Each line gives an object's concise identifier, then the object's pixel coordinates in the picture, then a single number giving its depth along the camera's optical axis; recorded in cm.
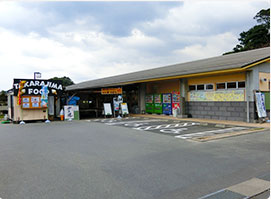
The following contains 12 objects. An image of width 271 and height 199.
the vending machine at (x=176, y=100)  1737
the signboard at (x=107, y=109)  1869
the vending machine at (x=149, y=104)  2090
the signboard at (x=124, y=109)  1894
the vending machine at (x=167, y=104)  1886
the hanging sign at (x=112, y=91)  1897
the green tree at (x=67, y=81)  6694
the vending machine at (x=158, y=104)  1977
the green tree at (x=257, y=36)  3828
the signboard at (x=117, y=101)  1922
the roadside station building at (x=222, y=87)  1254
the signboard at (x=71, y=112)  1723
